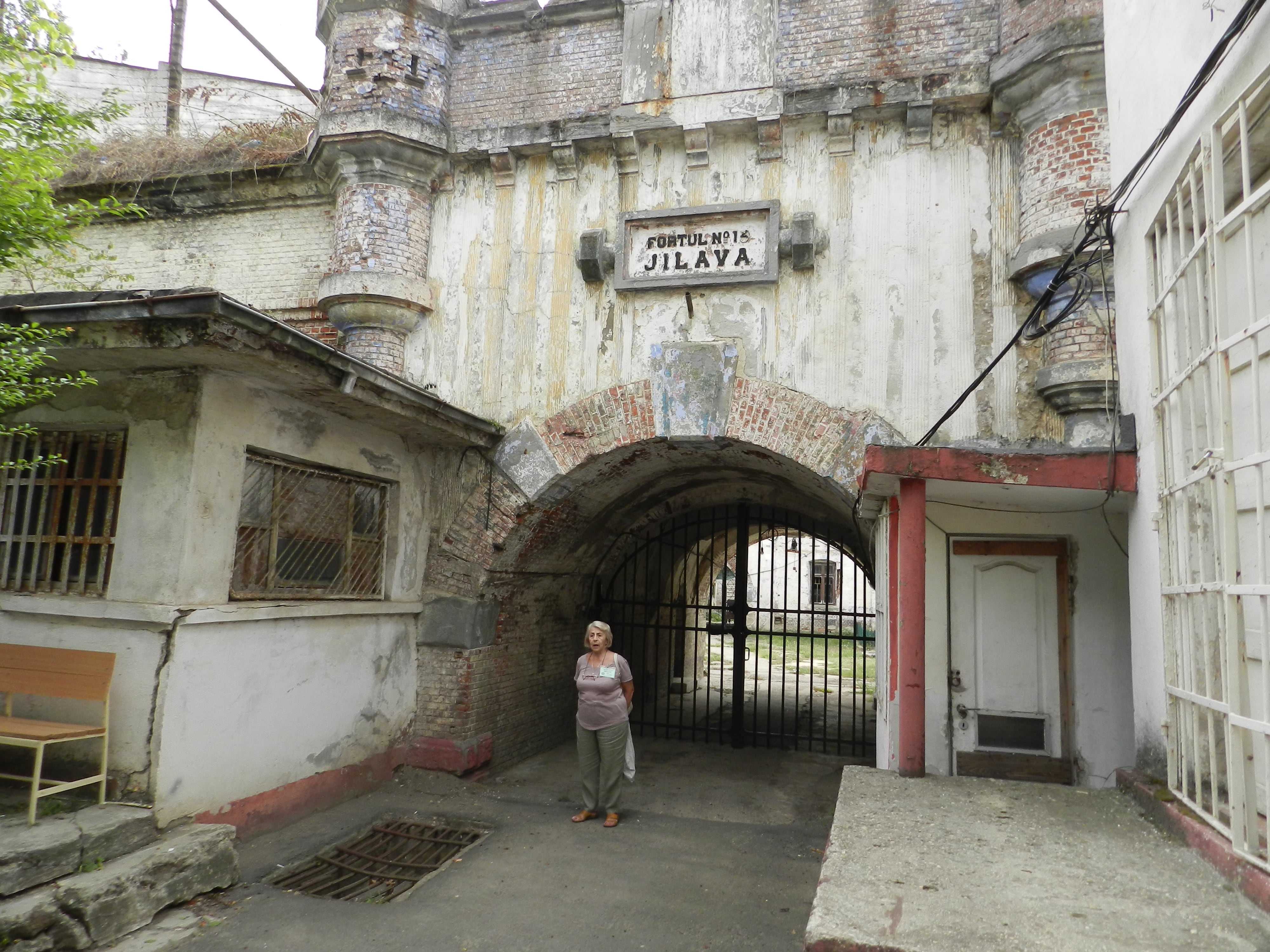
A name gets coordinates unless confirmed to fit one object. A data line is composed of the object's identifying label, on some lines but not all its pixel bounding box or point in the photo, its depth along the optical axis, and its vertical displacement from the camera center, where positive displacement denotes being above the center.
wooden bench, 4.91 -0.69
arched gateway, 7.21 +0.48
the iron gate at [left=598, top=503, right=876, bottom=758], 10.30 -0.59
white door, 6.17 -0.32
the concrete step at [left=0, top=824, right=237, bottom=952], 4.08 -1.72
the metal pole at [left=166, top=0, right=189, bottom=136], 14.28 +9.57
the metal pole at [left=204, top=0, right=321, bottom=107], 9.26 +6.04
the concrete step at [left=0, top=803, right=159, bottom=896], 4.23 -1.48
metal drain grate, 5.33 -1.96
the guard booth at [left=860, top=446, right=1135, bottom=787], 5.90 -0.18
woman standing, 6.63 -1.01
